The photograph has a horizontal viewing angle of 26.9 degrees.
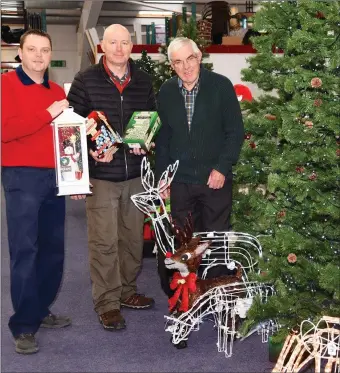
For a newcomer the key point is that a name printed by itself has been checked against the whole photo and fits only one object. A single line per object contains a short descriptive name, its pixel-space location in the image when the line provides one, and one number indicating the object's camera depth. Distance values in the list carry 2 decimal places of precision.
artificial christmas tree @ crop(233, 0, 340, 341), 3.18
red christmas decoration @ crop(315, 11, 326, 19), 3.39
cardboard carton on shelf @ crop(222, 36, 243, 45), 8.62
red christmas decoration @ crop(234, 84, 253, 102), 5.26
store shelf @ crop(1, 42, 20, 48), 11.64
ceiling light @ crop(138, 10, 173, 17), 14.22
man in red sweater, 3.48
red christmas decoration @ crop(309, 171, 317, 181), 3.25
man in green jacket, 3.81
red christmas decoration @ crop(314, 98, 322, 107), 3.16
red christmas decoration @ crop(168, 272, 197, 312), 3.50
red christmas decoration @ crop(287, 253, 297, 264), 3.26
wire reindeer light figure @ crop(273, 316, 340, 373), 2.69
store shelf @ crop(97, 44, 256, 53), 8.45
